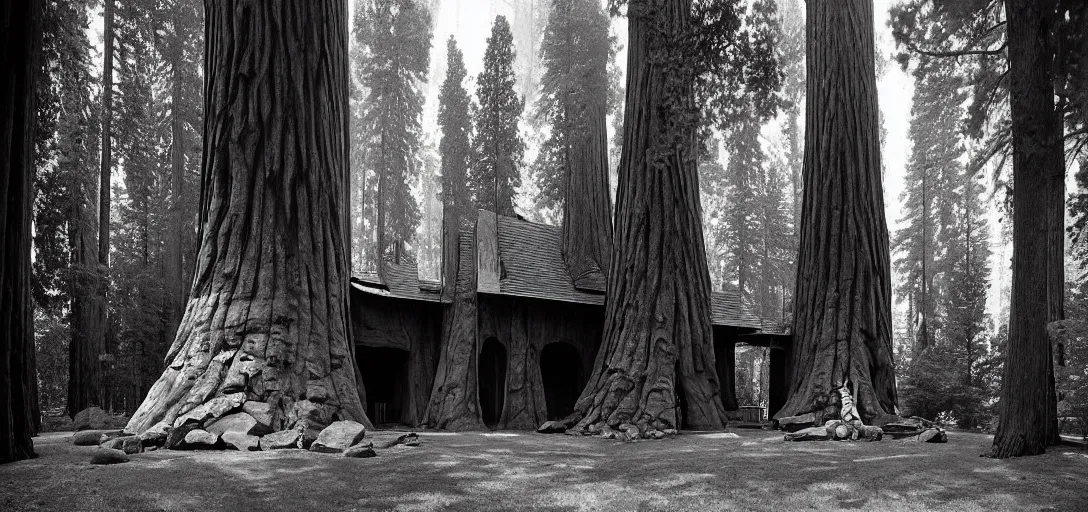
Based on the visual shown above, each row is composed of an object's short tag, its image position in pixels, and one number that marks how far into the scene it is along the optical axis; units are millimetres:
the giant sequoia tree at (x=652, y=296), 14531
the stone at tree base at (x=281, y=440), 8734
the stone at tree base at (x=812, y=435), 12881
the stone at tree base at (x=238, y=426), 8961
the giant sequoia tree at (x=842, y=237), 15461
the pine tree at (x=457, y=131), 34562
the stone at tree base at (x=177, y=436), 8602
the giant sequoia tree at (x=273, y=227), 9961
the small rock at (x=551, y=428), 14578
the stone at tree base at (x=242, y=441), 8594
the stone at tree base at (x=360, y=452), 8219
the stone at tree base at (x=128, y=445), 8086
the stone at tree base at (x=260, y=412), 9266
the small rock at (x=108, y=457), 7133
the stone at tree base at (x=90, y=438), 9023
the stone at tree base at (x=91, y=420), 12742
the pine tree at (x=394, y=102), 39719
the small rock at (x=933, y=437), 12266
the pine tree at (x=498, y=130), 29203
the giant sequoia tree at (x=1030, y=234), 9086
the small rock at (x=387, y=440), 9334
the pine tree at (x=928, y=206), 34812
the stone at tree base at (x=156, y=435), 8602
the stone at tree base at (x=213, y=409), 8914
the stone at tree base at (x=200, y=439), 8602
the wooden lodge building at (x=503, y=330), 17109
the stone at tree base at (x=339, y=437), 8562
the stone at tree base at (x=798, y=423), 14756
